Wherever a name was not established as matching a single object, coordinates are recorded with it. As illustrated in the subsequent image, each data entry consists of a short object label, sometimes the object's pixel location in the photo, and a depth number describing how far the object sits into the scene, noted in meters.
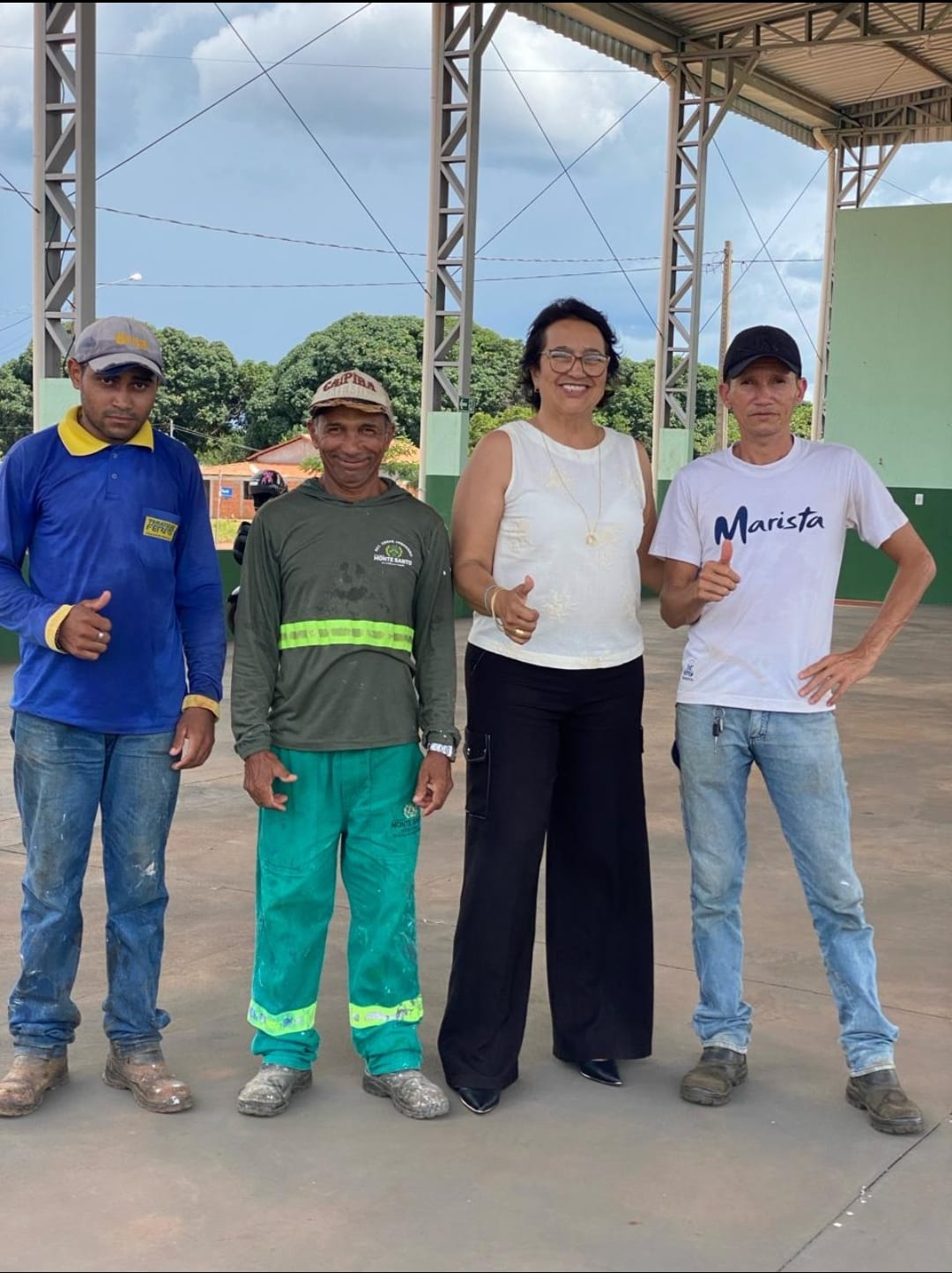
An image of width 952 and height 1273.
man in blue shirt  3.04
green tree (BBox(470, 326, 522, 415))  47.25
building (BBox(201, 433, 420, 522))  44.59
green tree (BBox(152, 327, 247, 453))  47.00
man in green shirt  3.10
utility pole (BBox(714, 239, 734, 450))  32.03
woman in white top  3.16
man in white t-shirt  3.14
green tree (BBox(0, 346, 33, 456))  44.25
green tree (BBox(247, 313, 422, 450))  47.81
